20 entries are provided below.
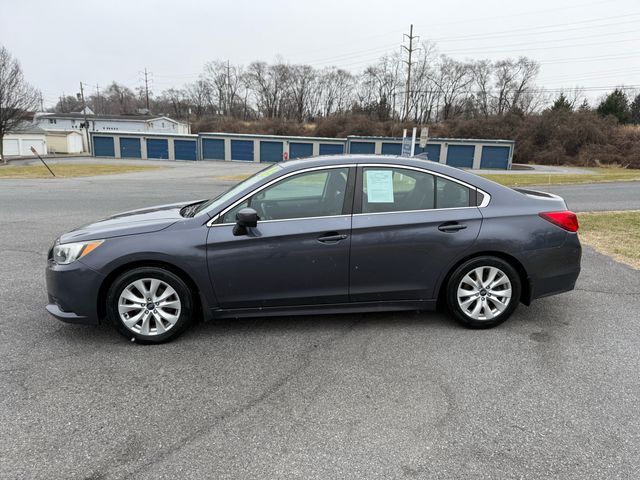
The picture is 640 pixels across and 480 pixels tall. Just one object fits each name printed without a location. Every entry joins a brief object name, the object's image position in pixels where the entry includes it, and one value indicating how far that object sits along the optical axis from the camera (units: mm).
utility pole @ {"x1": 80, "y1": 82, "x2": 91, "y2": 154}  71656
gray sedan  3711
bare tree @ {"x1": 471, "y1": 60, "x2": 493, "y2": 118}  86250
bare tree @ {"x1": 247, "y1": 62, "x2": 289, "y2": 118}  95938
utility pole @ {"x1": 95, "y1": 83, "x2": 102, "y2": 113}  115312
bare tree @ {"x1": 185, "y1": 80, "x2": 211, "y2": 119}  104562
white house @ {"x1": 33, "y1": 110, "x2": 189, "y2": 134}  82250
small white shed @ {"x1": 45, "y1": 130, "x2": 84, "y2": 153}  63969
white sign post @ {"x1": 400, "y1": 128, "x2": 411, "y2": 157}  22756
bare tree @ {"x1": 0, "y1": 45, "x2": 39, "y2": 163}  47094
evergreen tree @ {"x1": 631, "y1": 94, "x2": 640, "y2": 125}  68875
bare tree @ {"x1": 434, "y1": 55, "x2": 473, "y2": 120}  86812
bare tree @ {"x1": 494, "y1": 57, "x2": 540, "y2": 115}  82875
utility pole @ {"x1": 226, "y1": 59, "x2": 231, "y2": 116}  101062
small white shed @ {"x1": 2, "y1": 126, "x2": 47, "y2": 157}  54812
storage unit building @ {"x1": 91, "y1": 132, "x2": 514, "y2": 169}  50656
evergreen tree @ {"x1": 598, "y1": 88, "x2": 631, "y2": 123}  62984
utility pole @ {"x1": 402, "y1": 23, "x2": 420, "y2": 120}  58109
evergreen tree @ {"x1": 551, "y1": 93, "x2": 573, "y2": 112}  61122
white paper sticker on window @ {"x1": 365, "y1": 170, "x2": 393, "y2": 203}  3985
